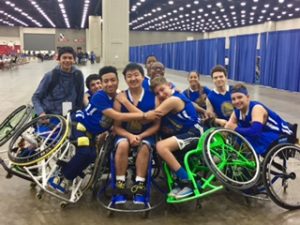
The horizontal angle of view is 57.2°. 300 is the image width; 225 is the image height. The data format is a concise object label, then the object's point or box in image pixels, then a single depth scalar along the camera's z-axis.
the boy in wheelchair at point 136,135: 2.42
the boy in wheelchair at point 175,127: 2.43
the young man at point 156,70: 3.75
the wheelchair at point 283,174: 2.41
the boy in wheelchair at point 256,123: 2.60
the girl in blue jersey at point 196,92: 3.55
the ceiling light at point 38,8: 25.17
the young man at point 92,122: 2.52
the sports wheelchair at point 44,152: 2.48
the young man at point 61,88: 3.08
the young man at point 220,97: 3.10
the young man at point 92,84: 3.29
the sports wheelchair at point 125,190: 2.41
